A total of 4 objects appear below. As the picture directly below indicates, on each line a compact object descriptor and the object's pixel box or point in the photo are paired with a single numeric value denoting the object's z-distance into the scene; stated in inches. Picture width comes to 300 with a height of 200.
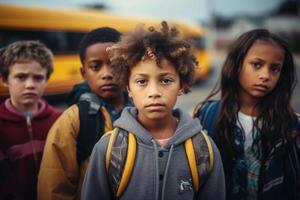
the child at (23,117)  87.0
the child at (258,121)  86.5
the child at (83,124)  77.1
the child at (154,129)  66.7
